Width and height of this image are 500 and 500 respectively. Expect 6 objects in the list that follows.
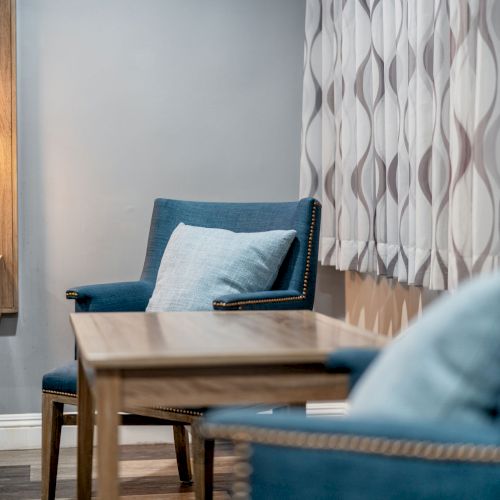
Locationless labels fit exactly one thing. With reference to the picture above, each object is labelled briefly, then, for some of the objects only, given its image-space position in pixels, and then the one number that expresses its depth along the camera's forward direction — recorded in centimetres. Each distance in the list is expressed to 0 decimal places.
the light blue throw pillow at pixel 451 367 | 176
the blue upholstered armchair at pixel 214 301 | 357
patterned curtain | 333
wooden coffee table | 248
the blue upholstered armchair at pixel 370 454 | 180
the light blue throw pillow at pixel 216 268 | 392
